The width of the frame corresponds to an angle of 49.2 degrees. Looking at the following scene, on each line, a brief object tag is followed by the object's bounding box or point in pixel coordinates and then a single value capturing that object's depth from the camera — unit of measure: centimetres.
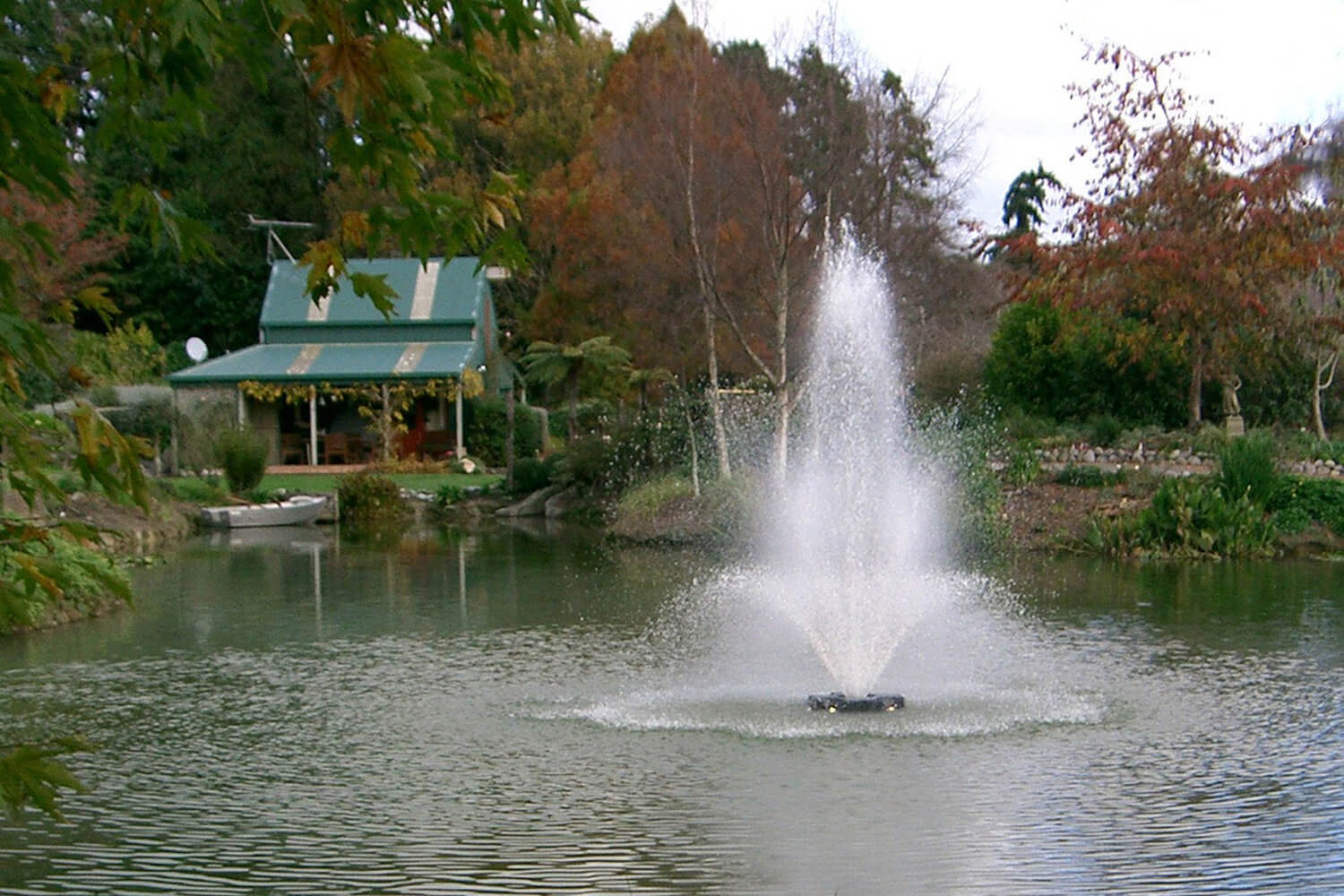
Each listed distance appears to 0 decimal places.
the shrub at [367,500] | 2991
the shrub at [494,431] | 3866
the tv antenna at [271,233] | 4169
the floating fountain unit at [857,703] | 1112
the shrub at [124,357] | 4047
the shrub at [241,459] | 3097
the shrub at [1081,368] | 2648
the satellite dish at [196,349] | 4295
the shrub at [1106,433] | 2530
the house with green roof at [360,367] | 3784
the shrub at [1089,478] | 2355
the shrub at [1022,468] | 2405
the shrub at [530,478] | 3209
